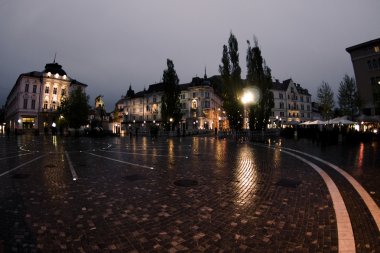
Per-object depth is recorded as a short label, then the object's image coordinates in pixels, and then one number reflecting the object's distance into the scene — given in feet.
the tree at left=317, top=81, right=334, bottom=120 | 132.05
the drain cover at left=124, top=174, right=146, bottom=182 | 25.05
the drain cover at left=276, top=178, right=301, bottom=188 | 21.91
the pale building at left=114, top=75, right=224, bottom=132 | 232.53
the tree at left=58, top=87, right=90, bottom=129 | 160.84
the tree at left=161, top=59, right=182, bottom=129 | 159.84
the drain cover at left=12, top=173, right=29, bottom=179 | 25.90
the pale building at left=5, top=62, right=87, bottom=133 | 211.61
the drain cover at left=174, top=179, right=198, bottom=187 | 22.71
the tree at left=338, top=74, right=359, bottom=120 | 126.11
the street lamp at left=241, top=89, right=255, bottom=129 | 82.64
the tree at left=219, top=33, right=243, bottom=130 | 120.06
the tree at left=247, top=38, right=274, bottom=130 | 116.37
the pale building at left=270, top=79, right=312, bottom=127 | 275.00
